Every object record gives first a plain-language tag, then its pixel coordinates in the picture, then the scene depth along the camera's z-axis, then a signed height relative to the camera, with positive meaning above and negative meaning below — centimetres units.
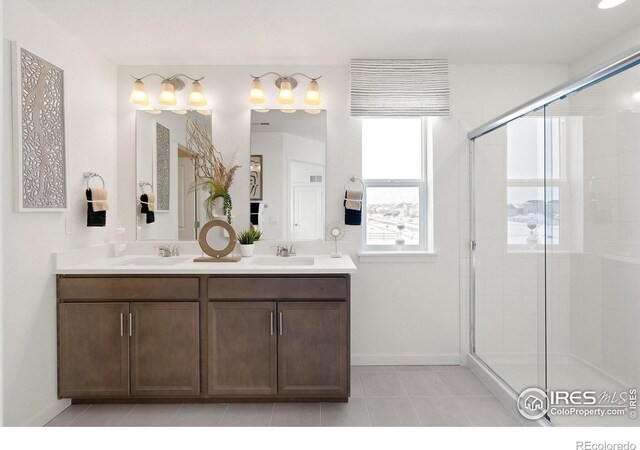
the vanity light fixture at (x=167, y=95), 311 +98
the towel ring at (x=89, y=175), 279 +32
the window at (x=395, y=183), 338 +31
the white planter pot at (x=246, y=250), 312 -23
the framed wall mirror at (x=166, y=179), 323 +34
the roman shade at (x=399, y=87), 318 +106
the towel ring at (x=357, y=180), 325 +32
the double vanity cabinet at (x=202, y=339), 252 -75
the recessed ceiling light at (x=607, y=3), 205 +112
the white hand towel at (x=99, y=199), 273 +15
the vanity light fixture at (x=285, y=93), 310 +99
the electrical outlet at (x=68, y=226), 259 -4
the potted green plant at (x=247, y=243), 312 -18
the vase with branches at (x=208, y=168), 319 +42
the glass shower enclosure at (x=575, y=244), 191 -14
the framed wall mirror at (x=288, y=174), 324 +37
